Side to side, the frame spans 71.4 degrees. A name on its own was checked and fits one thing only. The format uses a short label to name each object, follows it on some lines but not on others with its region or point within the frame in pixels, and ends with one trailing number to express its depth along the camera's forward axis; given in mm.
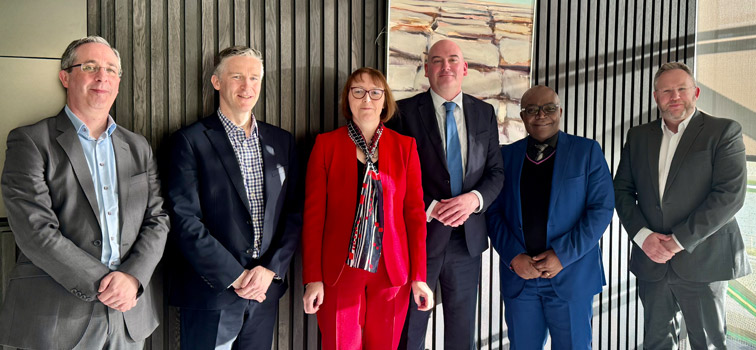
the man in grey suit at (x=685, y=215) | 3387
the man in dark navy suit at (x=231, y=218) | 2814
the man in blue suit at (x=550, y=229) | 3258
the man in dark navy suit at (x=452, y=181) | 3223
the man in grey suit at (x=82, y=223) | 2371
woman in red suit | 2947
